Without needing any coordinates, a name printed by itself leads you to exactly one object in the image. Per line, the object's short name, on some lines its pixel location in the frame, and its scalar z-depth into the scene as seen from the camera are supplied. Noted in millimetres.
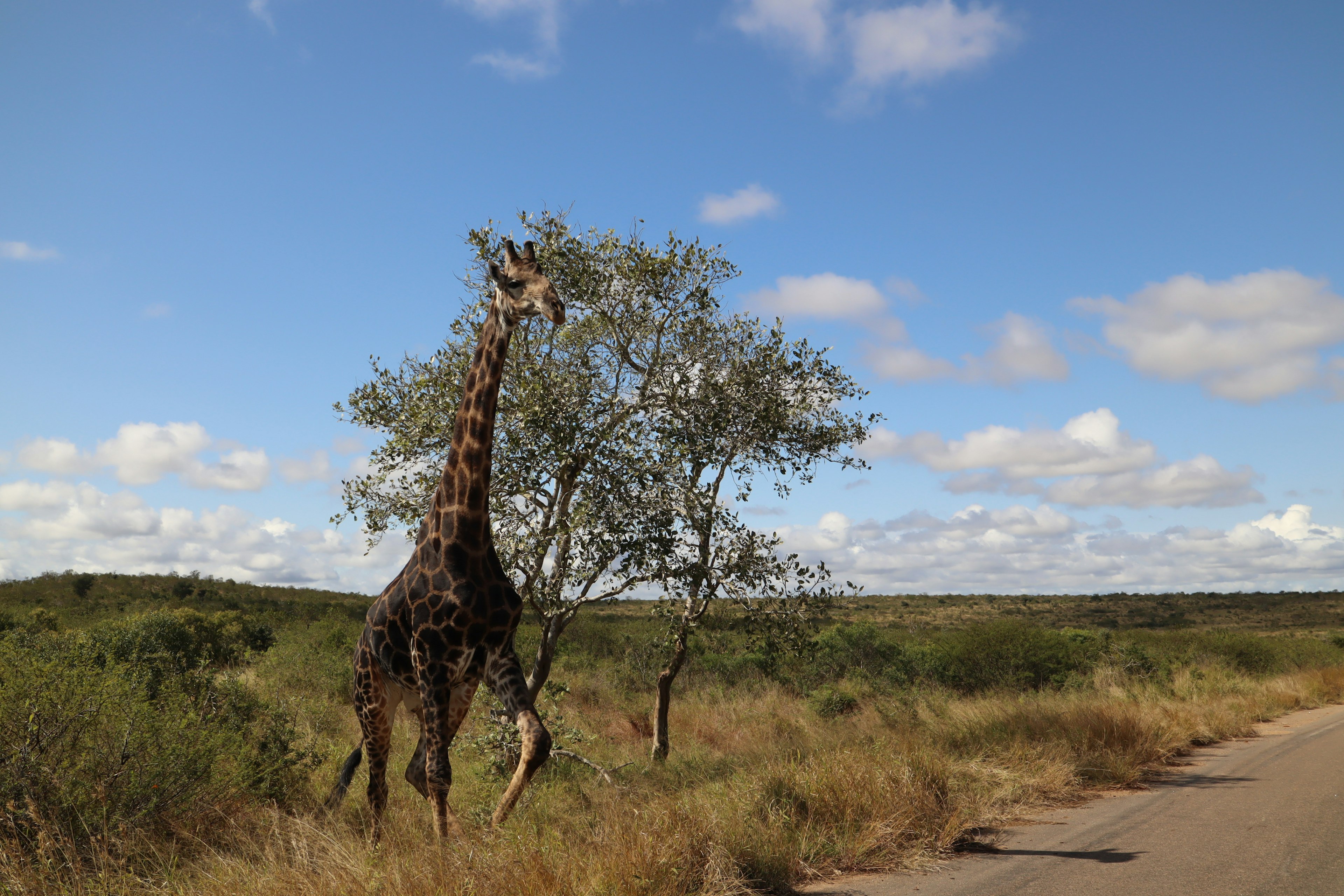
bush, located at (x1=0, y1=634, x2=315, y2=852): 6723
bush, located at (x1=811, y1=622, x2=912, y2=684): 24891
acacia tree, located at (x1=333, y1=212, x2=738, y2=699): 10109
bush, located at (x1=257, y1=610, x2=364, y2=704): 20000
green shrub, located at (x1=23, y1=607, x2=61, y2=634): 25406
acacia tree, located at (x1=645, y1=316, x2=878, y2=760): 10602
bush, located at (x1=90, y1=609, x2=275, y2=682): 15516
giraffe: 5891
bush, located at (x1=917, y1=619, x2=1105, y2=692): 24344
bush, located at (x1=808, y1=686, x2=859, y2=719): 19297
